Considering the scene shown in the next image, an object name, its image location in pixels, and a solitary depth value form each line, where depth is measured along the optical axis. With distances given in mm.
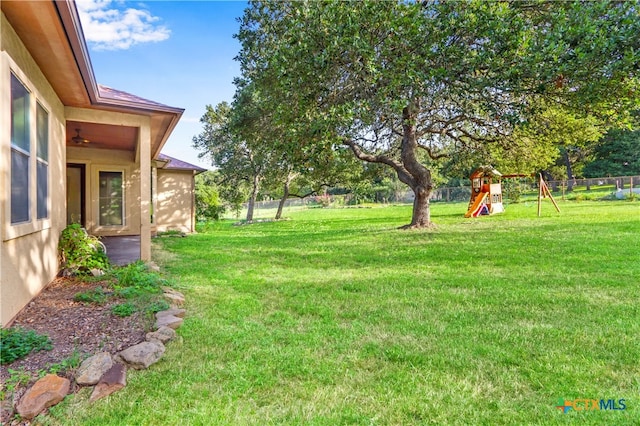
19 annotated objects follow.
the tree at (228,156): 20953
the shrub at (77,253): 5562
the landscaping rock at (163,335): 3242
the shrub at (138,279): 4809
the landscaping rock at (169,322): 3533
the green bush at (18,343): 2740
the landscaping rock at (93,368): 2531
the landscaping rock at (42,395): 2211
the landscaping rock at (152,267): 5920
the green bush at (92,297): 4242
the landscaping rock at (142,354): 2828
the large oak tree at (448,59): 5758
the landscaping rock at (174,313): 3832
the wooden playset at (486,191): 16250
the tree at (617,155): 31453
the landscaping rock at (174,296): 4414
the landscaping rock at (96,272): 5514
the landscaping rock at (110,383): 2443
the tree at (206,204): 16953
